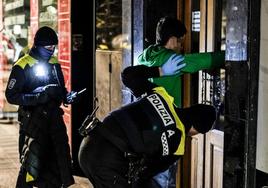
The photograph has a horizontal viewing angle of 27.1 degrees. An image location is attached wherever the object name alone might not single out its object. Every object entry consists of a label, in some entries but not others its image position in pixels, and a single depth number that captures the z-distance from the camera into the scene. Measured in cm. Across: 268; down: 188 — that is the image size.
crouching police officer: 370
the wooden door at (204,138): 504
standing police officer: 566
